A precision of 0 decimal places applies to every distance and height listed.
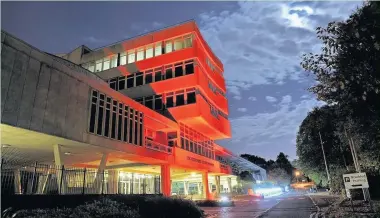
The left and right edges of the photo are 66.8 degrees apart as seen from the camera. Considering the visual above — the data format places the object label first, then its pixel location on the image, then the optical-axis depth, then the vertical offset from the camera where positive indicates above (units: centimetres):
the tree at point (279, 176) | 11462 +565
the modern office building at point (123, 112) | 1706 +718
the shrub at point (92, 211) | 1292 -52
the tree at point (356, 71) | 1045 +448
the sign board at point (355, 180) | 1564 +35
